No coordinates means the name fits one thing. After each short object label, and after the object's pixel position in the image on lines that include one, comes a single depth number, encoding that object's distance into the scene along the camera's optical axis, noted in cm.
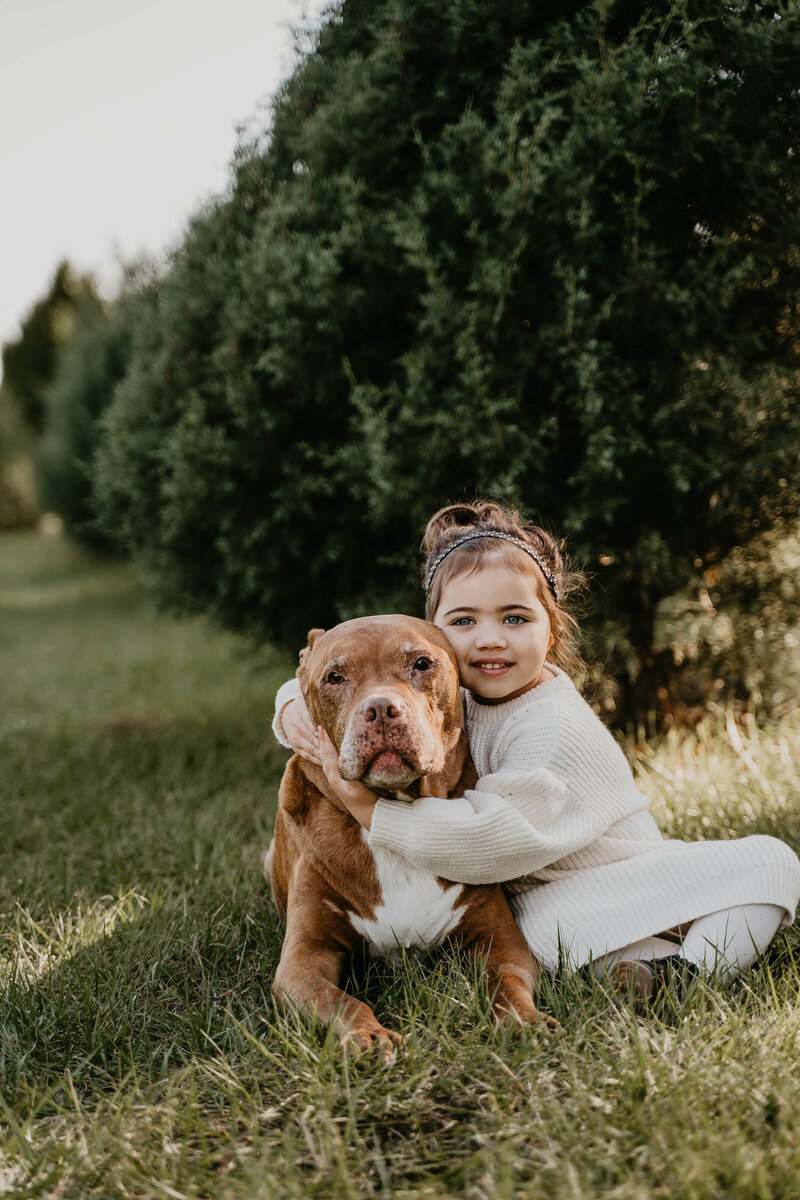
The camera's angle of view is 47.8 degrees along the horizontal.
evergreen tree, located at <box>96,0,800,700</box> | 366
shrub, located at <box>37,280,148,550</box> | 1470
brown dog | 232
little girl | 246
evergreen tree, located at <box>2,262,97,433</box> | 2586
